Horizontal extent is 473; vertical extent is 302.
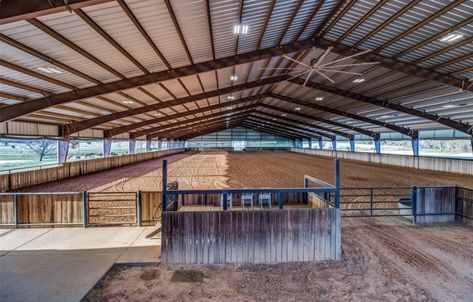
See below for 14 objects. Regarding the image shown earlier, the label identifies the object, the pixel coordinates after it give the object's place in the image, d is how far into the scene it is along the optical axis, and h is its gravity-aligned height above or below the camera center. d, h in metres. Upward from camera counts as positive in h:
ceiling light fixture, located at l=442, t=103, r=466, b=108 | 15.89 +2.62
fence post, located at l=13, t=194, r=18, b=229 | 7.65 -1.97
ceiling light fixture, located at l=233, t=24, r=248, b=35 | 8.80 +4.25
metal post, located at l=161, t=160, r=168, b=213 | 5.84 -1.06
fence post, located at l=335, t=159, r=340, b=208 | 6.14 -1.03
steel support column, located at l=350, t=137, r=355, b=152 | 36.29 +0.07
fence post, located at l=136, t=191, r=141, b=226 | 7.88 -2.02
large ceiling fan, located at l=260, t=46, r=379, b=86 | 10.53 +4.87
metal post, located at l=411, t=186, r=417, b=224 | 8.31 -2.01
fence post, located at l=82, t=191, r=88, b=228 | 7.67 -1.96
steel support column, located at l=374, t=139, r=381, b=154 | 30.84 +0.05
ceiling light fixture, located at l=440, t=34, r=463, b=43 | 9.16 +4.07
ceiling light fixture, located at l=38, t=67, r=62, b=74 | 8.66 +2.73
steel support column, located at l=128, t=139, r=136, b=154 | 31.73 -0.12
